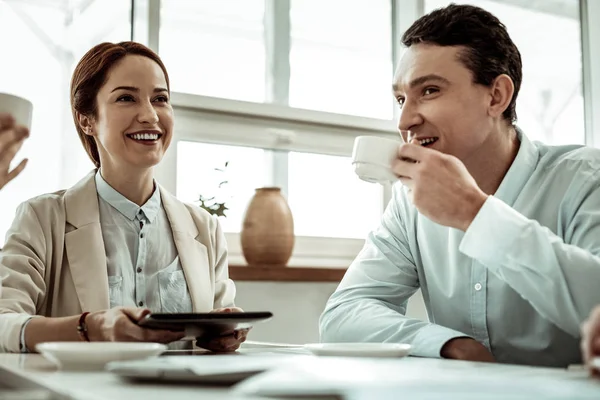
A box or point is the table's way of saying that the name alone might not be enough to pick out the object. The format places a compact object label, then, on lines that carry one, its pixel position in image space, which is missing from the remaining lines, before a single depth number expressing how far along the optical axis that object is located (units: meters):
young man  1.15
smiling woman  1.61
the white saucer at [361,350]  1.08
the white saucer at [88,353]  0.89
